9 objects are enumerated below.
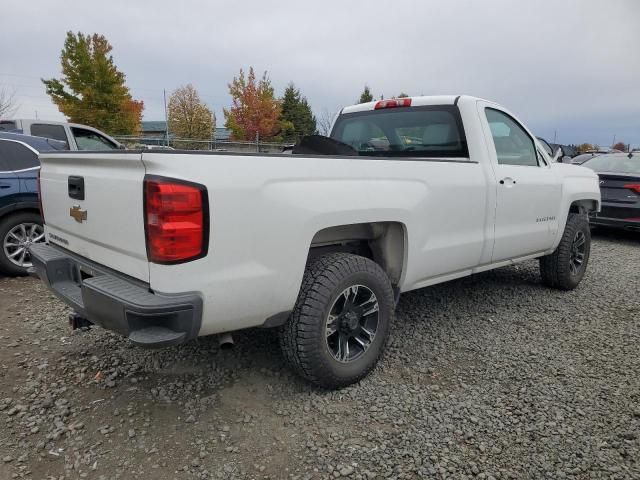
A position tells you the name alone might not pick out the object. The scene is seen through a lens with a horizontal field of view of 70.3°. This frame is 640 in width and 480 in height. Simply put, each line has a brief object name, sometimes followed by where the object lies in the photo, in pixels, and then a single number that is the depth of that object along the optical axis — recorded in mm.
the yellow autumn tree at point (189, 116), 33719
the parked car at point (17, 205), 4855
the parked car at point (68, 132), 8281
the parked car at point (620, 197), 7648
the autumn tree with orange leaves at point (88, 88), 25547
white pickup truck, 2033
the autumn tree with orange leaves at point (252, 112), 33469
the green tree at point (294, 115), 37188
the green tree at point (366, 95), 40478
